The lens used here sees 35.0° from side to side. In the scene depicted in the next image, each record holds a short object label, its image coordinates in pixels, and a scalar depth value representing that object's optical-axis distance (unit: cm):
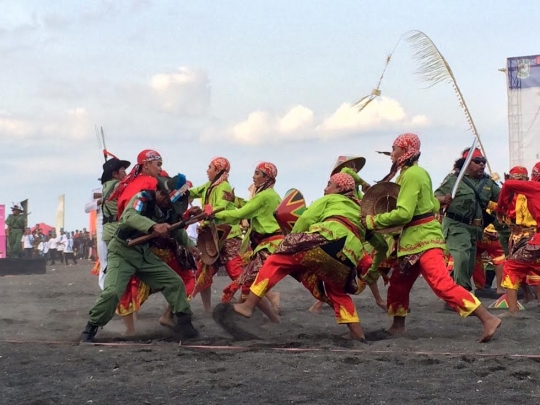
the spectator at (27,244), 2768
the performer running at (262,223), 840
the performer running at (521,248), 852
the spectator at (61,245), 2948
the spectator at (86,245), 3444
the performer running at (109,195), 815
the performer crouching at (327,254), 684
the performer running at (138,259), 709
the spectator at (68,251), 2915
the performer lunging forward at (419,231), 679
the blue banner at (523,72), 1725
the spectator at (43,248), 3102
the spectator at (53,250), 2942
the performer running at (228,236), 924
